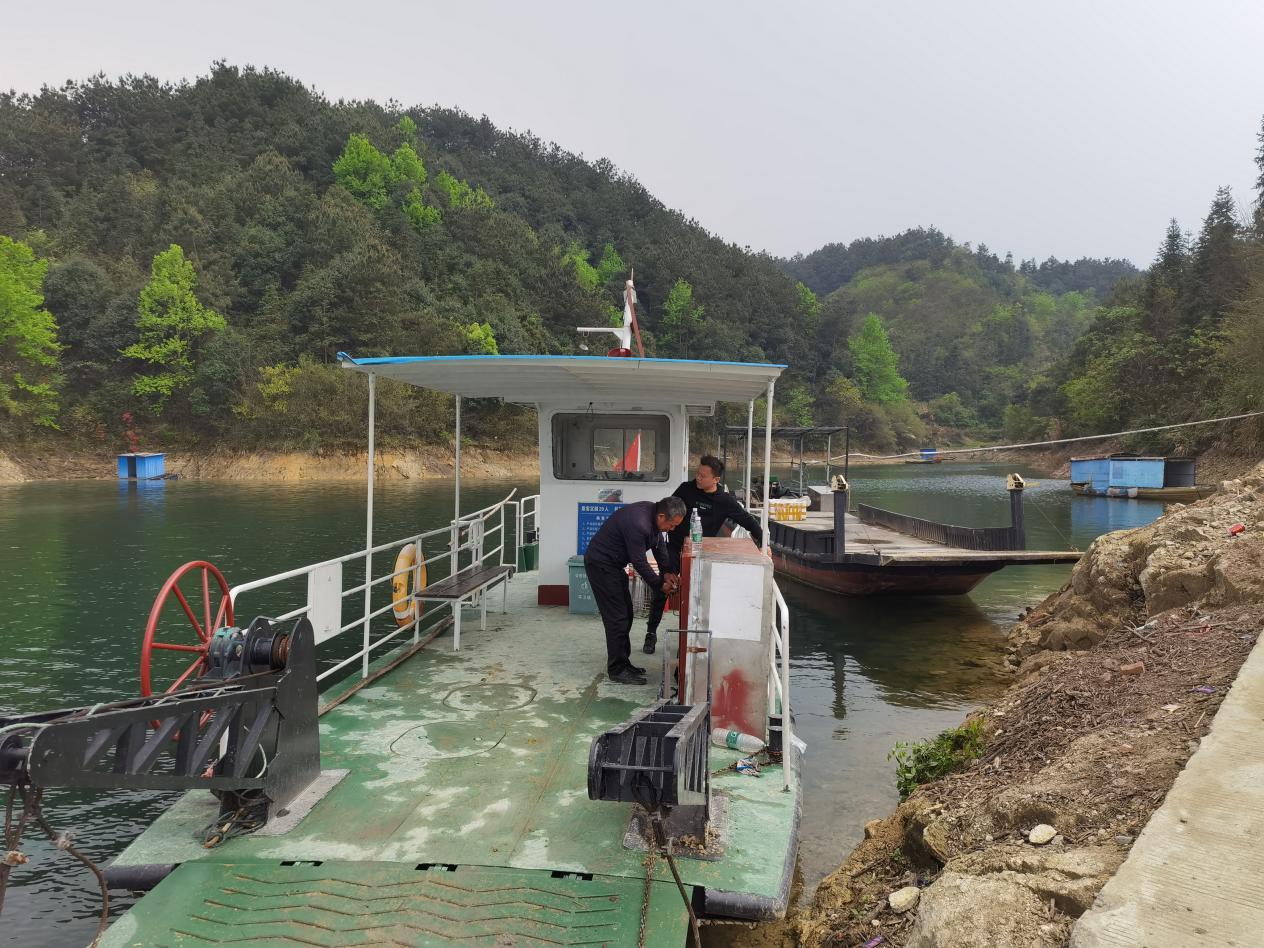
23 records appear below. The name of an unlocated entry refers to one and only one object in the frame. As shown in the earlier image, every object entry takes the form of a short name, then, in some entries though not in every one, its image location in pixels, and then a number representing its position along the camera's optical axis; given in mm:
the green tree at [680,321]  91562
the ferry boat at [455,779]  3229
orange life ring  7672
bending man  6016
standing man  6770
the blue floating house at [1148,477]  36250
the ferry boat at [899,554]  12766
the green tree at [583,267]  87812
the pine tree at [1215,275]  47906
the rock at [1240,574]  6852
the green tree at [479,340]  58000
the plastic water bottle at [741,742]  5152
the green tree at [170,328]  50719
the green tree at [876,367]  105938
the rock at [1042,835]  3516
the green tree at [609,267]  102312
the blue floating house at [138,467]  43656
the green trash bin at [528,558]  11781
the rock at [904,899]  3740
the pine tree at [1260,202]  44781
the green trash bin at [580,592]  8695
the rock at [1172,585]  7918
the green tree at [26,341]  46688
